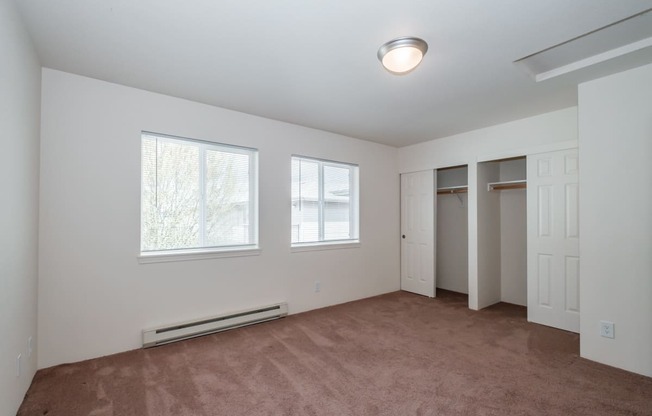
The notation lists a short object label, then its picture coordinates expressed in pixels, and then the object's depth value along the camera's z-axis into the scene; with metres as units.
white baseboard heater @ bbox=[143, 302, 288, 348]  2.89
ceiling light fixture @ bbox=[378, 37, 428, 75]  2.04
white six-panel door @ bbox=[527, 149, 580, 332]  3.39
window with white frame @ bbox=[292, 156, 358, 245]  4.10
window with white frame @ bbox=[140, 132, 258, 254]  3.04
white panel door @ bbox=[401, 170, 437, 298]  4.75
